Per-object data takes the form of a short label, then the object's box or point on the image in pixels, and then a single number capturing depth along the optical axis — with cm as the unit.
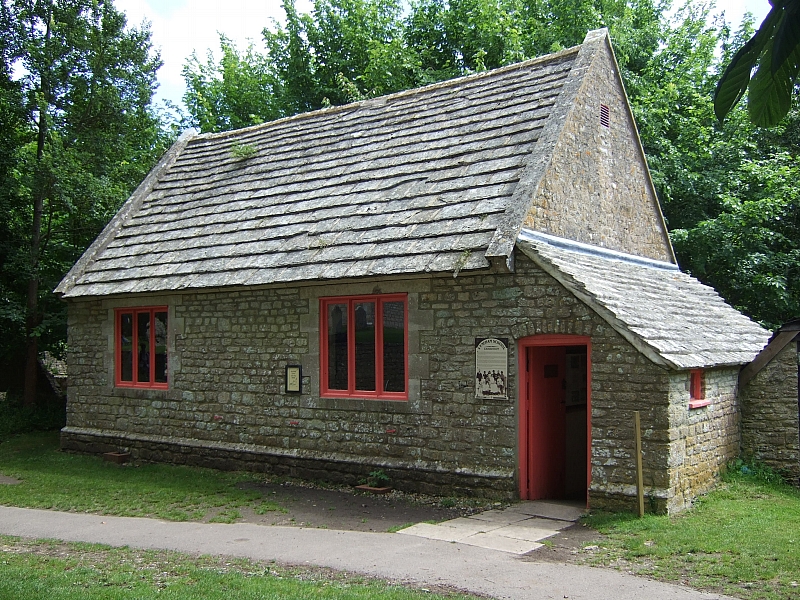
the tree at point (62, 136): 1789
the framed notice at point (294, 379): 1234
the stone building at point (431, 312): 991
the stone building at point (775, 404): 1113
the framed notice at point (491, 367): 1023
